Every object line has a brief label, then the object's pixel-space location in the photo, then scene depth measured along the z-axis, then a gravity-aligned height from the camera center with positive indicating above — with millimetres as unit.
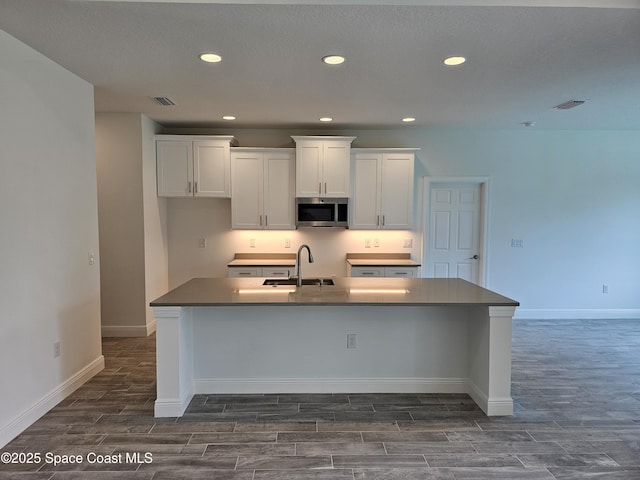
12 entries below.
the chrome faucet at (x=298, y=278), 3289 -496
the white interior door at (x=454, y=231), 5629 -141
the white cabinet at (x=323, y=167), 5086 +709
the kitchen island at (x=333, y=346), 3168 -1038
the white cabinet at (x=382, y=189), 5219 +432
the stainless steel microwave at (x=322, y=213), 5195 +104
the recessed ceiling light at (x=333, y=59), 2811 +1191
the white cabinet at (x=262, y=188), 5172 +433
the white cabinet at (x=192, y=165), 5016 +718
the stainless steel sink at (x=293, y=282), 3489 -558
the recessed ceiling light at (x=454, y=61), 2855 +1199
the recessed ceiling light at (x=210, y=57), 2799 +1194
